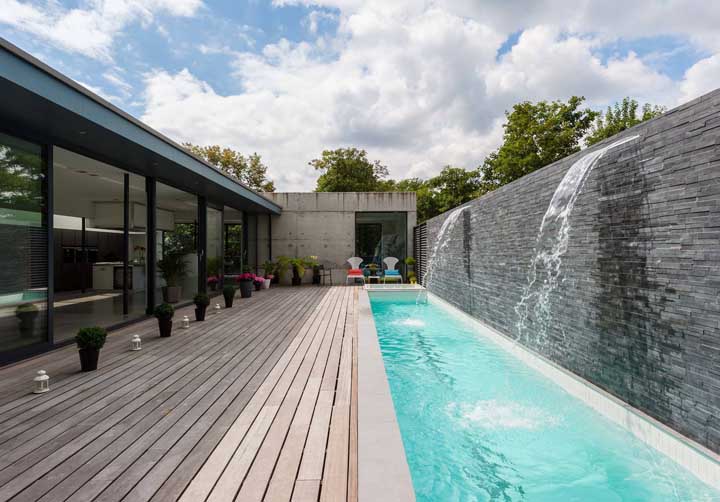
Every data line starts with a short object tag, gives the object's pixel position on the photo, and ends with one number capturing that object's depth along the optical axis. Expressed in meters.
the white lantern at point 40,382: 2.90
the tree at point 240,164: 22.52
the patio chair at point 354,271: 12.48
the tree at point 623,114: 23.52
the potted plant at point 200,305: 5.95
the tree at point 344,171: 27.05
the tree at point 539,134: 20.97
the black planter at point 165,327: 4.75
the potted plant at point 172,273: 7.42
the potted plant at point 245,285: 9.22
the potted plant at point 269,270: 11.93
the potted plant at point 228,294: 7.41
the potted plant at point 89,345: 3.41
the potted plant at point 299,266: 12.51
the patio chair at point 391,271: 12.20
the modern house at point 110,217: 3.61
